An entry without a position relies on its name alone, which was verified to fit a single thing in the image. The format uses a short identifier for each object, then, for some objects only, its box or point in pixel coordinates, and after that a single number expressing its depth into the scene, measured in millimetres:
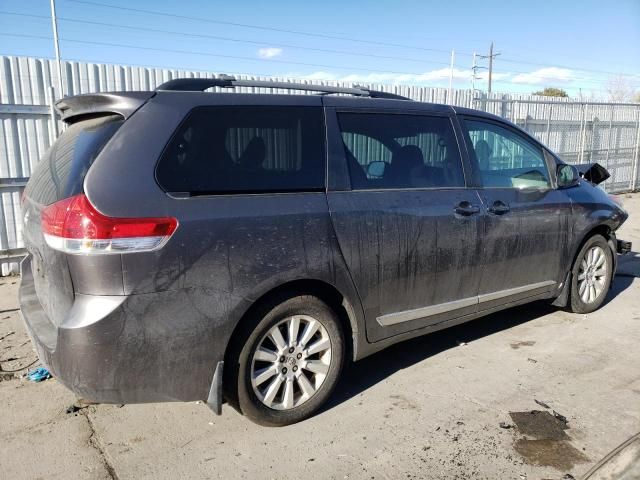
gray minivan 2529
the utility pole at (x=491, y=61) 50094
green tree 42016
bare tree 44244
